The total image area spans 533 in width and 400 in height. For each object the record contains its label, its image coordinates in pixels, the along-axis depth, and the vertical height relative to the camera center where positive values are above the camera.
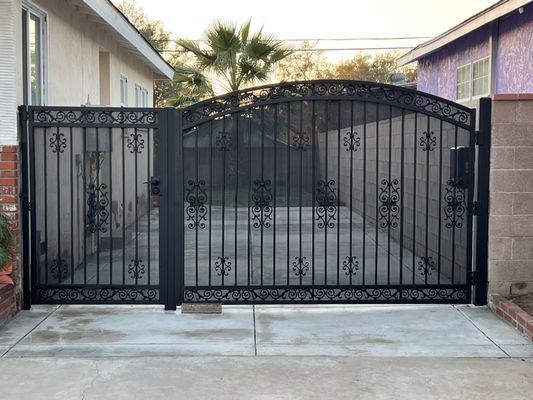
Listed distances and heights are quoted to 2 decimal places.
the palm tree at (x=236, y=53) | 18.78 +2.89
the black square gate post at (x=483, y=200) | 7.04 -0.32
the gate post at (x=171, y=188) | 7.04 -0.21
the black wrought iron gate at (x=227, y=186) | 7.04 -0.20
